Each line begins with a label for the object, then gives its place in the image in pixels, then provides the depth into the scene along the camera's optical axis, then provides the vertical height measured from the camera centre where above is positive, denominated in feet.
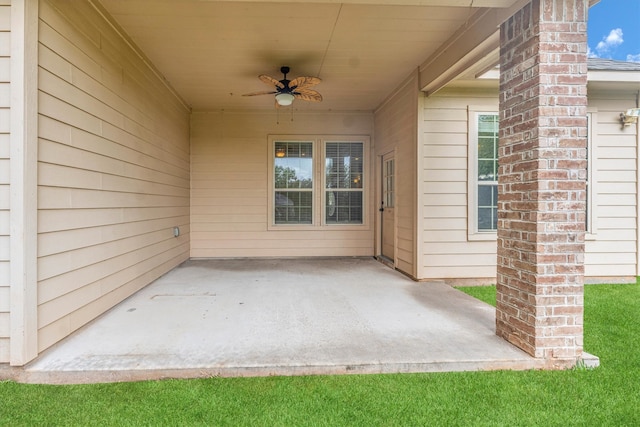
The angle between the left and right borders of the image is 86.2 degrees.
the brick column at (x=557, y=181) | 7.76 +0.68
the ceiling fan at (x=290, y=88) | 14.26 +5.32
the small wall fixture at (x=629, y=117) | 15.33 +4.37
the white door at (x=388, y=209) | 19.44 +0.02
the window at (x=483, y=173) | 15.70 +1.71
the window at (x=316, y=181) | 22.08 +1.83
